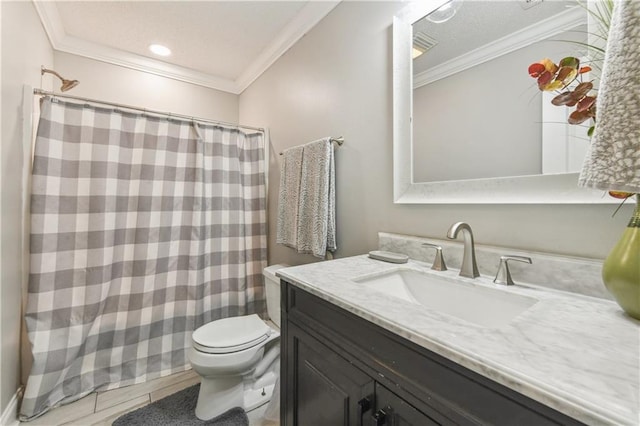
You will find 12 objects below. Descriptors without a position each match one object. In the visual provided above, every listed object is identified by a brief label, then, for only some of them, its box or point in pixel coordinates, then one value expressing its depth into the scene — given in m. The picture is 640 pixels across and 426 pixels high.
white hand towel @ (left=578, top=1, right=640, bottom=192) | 0.48
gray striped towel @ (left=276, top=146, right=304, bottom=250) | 1.69
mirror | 0.80
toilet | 1.32
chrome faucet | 0.89
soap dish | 1.07
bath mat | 1.33
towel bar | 1.51
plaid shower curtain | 1.45
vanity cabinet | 0.44
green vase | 0.54
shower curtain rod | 1.46
